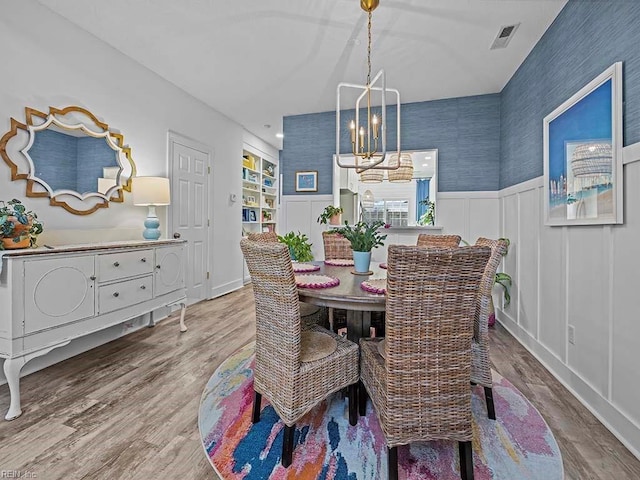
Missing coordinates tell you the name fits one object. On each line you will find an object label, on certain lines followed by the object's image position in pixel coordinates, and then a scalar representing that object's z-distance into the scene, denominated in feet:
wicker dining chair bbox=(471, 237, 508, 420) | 5.57
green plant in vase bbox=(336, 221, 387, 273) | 6.84
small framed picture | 15.05
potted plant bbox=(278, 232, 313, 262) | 14.05
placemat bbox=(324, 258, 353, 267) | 8.36
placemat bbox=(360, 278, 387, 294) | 5.18
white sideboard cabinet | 5.76
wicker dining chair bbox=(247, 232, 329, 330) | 7.05
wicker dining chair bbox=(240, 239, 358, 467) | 4.61
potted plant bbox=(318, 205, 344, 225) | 14.35
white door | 12.34
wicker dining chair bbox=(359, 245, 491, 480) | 3.86
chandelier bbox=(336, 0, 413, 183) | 6.28
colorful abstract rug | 4.51
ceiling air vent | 8.43
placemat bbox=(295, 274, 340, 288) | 5.60
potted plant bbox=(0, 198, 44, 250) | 6.02
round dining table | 4.91
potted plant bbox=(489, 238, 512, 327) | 10.87
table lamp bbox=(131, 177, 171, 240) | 9.86
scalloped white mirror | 7.34
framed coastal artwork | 5.63
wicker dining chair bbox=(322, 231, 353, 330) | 10.32
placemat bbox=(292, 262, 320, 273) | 7.32
